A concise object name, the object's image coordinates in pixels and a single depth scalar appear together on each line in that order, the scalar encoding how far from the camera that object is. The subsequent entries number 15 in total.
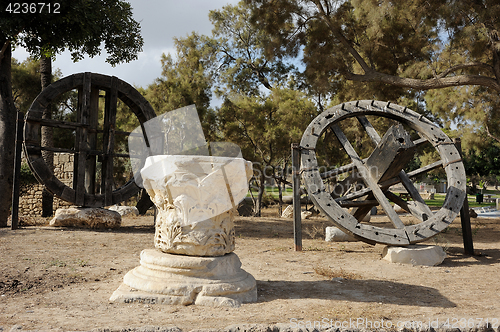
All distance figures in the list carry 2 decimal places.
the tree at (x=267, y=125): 14.86
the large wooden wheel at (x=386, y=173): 5.83
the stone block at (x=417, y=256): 5.69
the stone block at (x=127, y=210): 12.58
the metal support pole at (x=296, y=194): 6.65
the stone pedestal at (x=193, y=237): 3.65
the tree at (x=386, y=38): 8.95
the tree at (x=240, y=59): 20.28
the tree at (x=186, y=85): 16.86
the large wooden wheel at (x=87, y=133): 8.77
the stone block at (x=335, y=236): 7.84
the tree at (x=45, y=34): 8.37
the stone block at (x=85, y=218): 8.92
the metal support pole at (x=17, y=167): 8.25
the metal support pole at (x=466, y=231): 6.61
